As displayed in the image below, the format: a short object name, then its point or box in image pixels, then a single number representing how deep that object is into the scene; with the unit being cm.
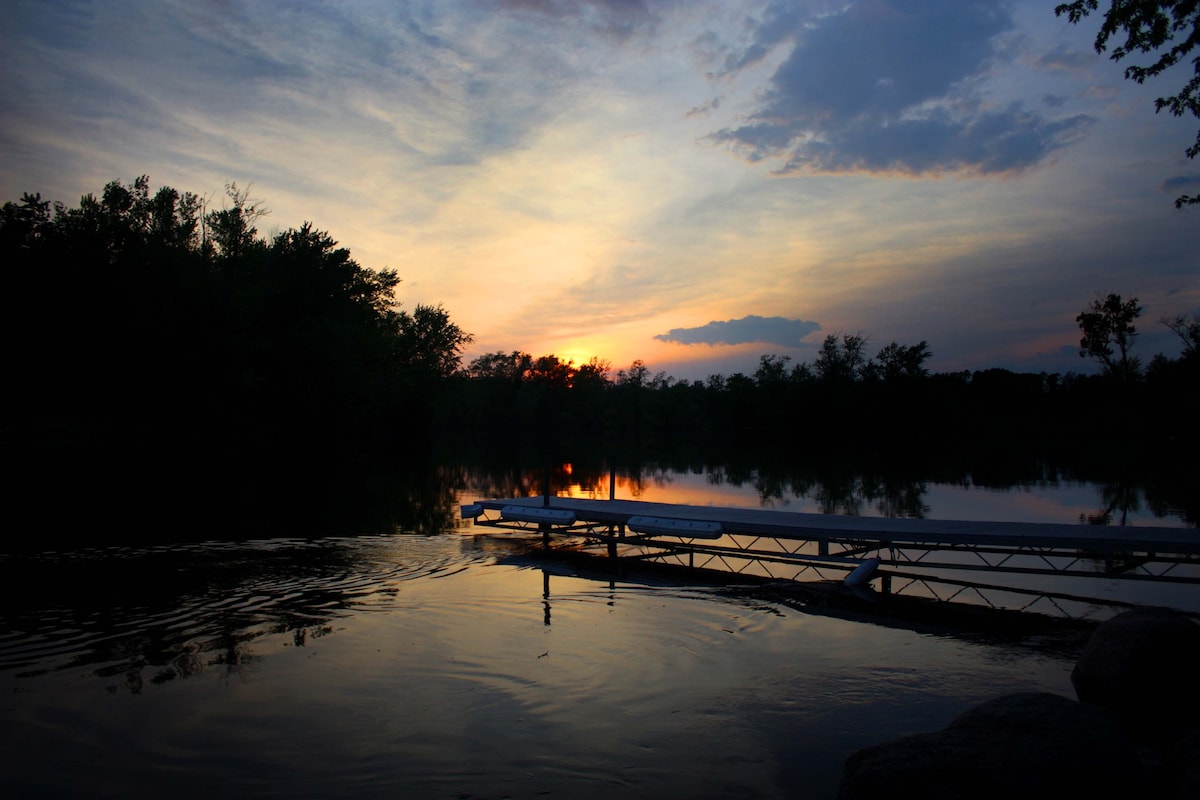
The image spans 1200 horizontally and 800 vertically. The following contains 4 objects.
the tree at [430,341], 8331
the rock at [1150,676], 654
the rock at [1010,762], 464
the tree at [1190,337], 6444
